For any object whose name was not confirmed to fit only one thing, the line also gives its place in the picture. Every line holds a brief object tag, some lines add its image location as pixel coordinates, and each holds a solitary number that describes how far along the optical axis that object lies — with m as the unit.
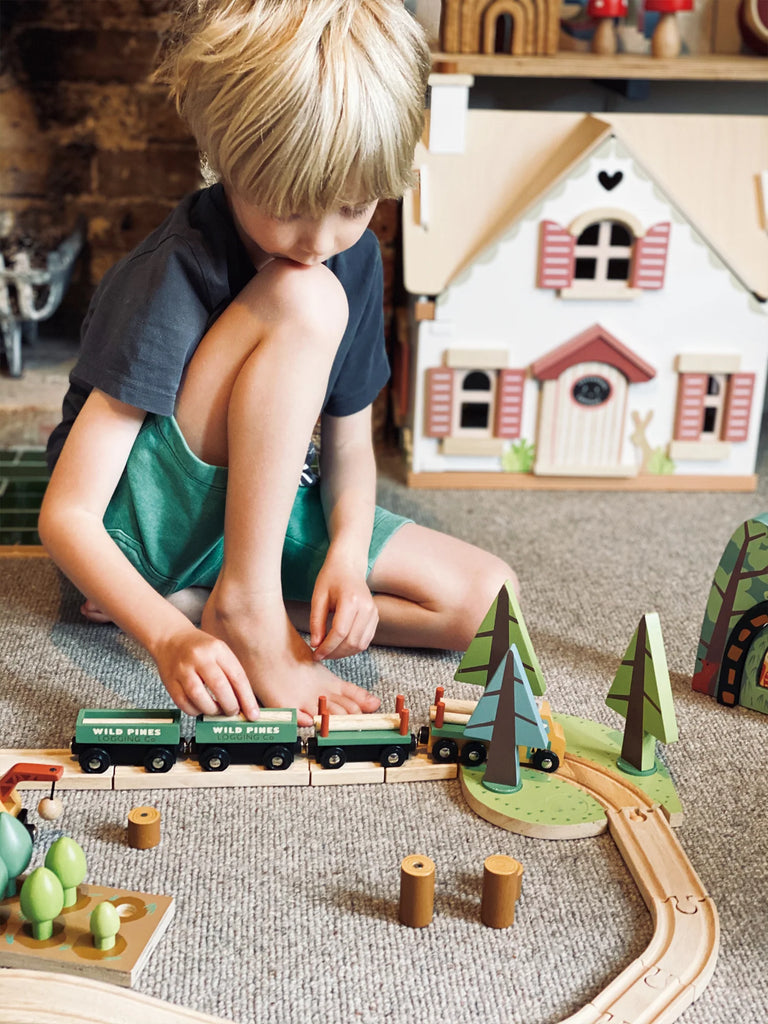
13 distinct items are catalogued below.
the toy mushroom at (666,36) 1.50
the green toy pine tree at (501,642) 0.83
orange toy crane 0.75
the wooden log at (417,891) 0.68
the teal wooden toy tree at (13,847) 0.66
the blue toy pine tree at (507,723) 0.79
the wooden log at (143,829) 0.75
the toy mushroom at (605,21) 1.48
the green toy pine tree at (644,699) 0.81
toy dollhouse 1.37
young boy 0.75
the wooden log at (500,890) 0.68
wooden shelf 1.36
